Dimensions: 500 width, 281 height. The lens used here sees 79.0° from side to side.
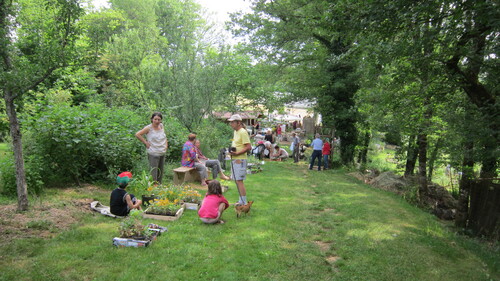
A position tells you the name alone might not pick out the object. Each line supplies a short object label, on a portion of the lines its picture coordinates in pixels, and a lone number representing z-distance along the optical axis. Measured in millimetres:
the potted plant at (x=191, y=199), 5734
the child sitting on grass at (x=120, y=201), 4754
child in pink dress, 4879
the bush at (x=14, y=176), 5184
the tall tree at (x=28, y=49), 3957
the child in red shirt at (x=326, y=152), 13445
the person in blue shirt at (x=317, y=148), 13141
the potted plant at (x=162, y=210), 5047
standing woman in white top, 6133
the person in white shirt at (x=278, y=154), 15859
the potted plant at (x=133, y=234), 3814
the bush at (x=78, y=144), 5922
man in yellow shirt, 5594
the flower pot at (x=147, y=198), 5457
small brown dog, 5367
